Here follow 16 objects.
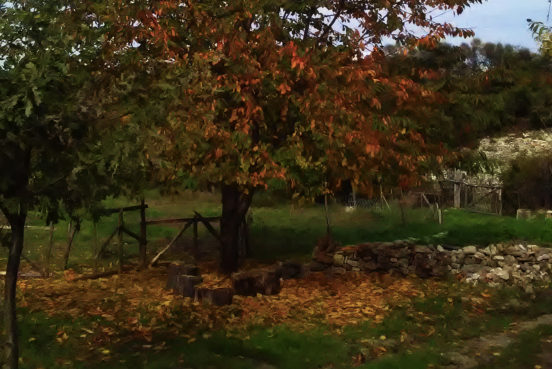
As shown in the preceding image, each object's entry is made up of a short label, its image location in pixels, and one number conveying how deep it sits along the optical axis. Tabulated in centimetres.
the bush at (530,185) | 2819
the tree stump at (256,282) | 1355
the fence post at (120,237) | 1560
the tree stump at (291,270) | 1545
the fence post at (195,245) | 1747
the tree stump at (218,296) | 1240
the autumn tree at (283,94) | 1230
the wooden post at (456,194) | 3122
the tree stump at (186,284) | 1294
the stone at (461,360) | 964
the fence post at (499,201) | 2848
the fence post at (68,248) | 1555
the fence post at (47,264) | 1519
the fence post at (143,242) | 1617
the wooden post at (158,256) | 1603
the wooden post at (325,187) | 1420
